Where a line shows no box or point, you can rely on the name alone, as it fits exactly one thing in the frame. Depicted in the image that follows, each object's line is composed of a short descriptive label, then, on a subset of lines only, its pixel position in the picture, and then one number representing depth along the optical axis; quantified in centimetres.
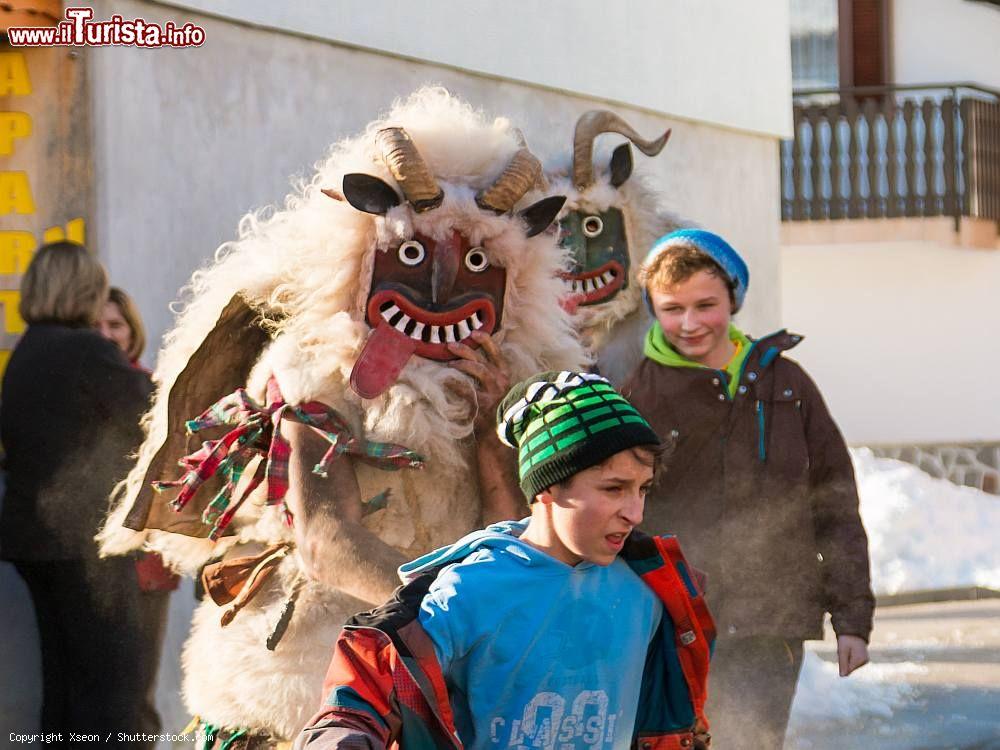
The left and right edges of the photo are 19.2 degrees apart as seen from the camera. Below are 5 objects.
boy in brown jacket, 784
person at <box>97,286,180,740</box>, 951
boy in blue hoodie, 487
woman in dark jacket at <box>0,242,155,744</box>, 935
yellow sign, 1075
